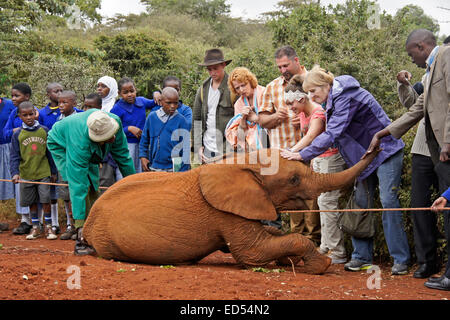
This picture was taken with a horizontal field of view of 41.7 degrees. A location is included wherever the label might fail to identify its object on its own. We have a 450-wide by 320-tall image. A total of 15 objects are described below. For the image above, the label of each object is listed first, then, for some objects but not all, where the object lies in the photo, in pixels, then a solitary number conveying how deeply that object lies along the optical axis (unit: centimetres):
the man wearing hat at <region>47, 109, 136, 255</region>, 776
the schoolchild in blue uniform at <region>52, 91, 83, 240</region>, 1025
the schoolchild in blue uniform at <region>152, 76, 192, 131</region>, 983
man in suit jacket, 596
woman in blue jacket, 689
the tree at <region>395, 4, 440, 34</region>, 1786
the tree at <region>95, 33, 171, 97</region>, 2530
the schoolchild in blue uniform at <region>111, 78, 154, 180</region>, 1025
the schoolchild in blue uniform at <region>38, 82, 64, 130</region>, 1095
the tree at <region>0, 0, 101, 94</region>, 1709
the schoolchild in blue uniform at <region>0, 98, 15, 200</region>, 1146
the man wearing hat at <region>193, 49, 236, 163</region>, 912
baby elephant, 664
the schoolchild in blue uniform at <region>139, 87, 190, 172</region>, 938
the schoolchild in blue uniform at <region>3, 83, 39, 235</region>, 1101
